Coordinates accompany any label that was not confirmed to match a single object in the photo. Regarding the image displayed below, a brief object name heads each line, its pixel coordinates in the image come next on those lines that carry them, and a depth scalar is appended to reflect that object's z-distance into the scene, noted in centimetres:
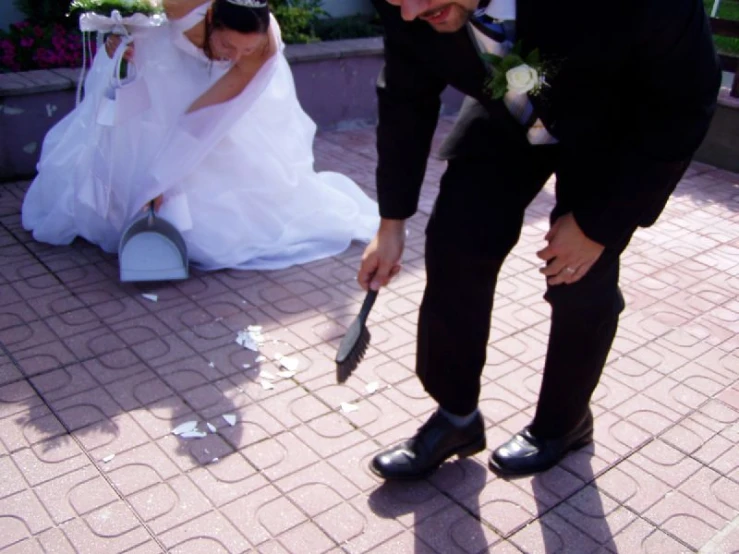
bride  371
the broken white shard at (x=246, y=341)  329
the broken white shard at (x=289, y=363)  318
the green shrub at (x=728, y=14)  1037
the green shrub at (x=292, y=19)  629
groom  188
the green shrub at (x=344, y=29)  684
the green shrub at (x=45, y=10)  565
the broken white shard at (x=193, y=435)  276
